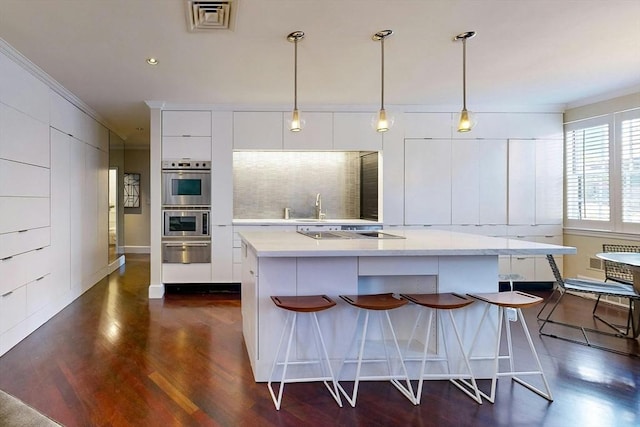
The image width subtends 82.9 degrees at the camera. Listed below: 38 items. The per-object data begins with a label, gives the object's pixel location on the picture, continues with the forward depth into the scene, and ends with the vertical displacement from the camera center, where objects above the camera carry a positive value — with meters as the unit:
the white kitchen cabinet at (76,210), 4.28 +0.00
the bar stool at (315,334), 2.10 -0.80
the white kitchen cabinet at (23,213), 2.86 -0.03
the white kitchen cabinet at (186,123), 4.59 +1.11
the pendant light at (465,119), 2.77 +0.71
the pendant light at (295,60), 2.73 +1.27
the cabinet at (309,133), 4.70 +1.03
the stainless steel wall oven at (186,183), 4.59 +0.35
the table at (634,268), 2.87 -0.43
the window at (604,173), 4.05 +0.47
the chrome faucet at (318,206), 5.27 +0.07
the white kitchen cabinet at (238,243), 4.69 -0.42
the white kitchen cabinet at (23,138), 2.86 +0.63
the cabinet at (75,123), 3.80 +1.07
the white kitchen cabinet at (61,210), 3.77 +0.00
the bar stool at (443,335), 2.16 -0.81
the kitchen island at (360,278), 2.32 -0.45
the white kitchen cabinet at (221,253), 4.69 -0.55
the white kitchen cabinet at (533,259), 4.80 -0.63
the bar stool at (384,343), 2.14 -0.82
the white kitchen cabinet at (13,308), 2.84 -0.81
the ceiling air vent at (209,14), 2.30 +1.31
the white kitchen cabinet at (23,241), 2.85 -0.27
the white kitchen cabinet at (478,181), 4.86 +0.40
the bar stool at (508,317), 2.17 -0.69
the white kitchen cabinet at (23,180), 2.86 +0.26
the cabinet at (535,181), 4.86 +0.41
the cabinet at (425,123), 4.82 +1.18
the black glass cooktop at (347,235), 2.88 -0.20
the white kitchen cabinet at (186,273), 4.66 -0.81
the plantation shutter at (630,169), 4.01 +0.49
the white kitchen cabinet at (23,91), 2.88 +1.04
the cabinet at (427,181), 4.82 +0.40
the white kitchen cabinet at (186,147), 4.59 +0.80
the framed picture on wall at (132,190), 8.22 +0.46
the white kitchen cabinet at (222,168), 4.66 +0.55
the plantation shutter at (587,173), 4.36 +0.49
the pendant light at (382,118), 2.74 +0.73
